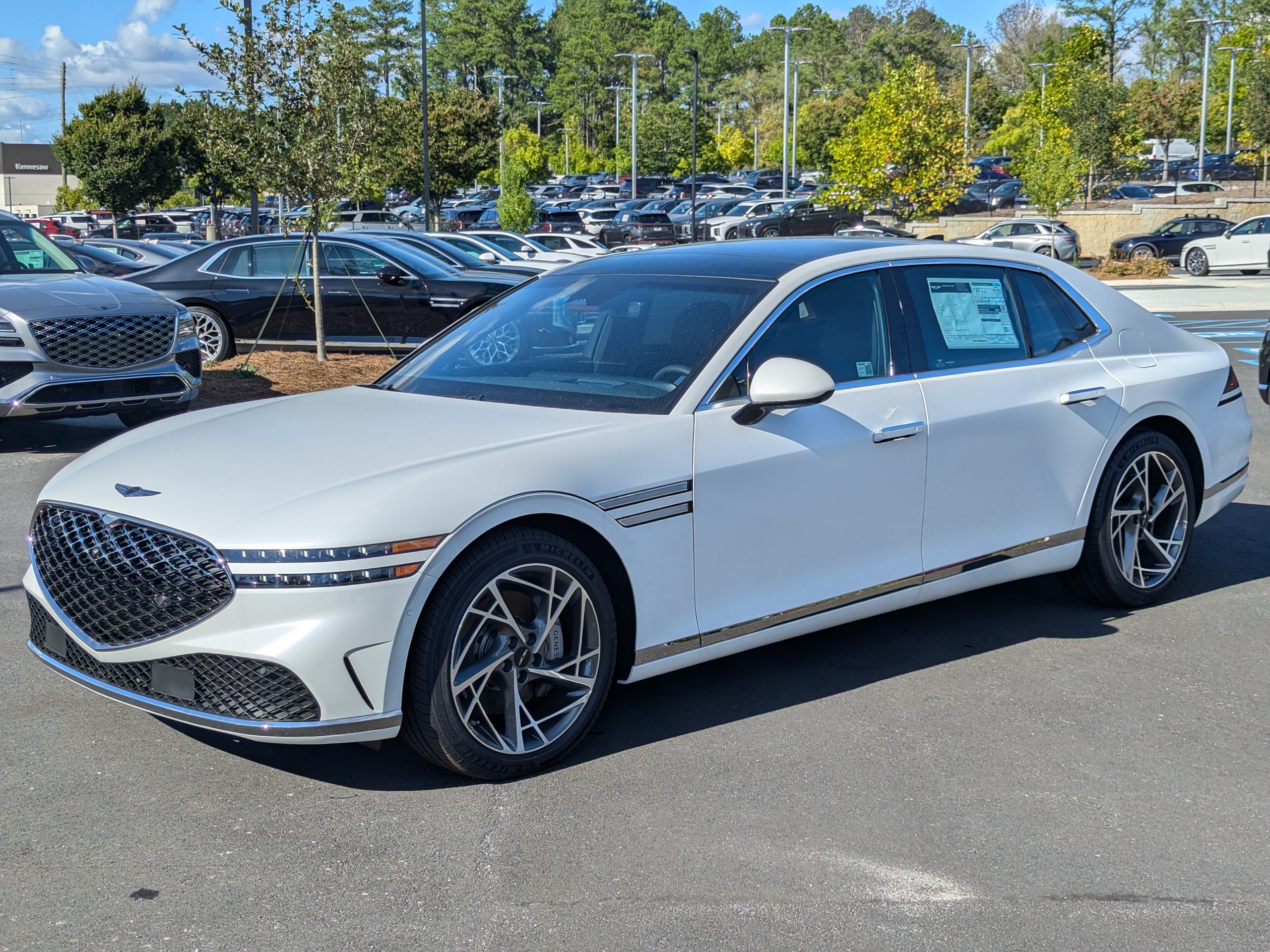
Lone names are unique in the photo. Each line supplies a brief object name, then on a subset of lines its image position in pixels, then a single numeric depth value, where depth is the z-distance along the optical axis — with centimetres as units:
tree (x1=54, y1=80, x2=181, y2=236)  4047
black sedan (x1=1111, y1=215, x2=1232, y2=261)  3672
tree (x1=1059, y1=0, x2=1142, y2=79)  7569
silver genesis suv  925
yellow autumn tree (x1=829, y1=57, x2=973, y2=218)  3784
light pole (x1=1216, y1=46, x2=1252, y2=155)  6538
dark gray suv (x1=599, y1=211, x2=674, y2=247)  4544
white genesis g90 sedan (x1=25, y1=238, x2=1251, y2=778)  367
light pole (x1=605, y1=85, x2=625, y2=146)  9112
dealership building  8694
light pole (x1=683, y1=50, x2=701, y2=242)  4397
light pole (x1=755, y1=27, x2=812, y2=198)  5510
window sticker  520
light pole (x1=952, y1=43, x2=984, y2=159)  4025
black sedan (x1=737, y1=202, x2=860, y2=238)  4350
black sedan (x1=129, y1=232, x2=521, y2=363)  1486
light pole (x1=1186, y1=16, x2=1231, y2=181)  5847
